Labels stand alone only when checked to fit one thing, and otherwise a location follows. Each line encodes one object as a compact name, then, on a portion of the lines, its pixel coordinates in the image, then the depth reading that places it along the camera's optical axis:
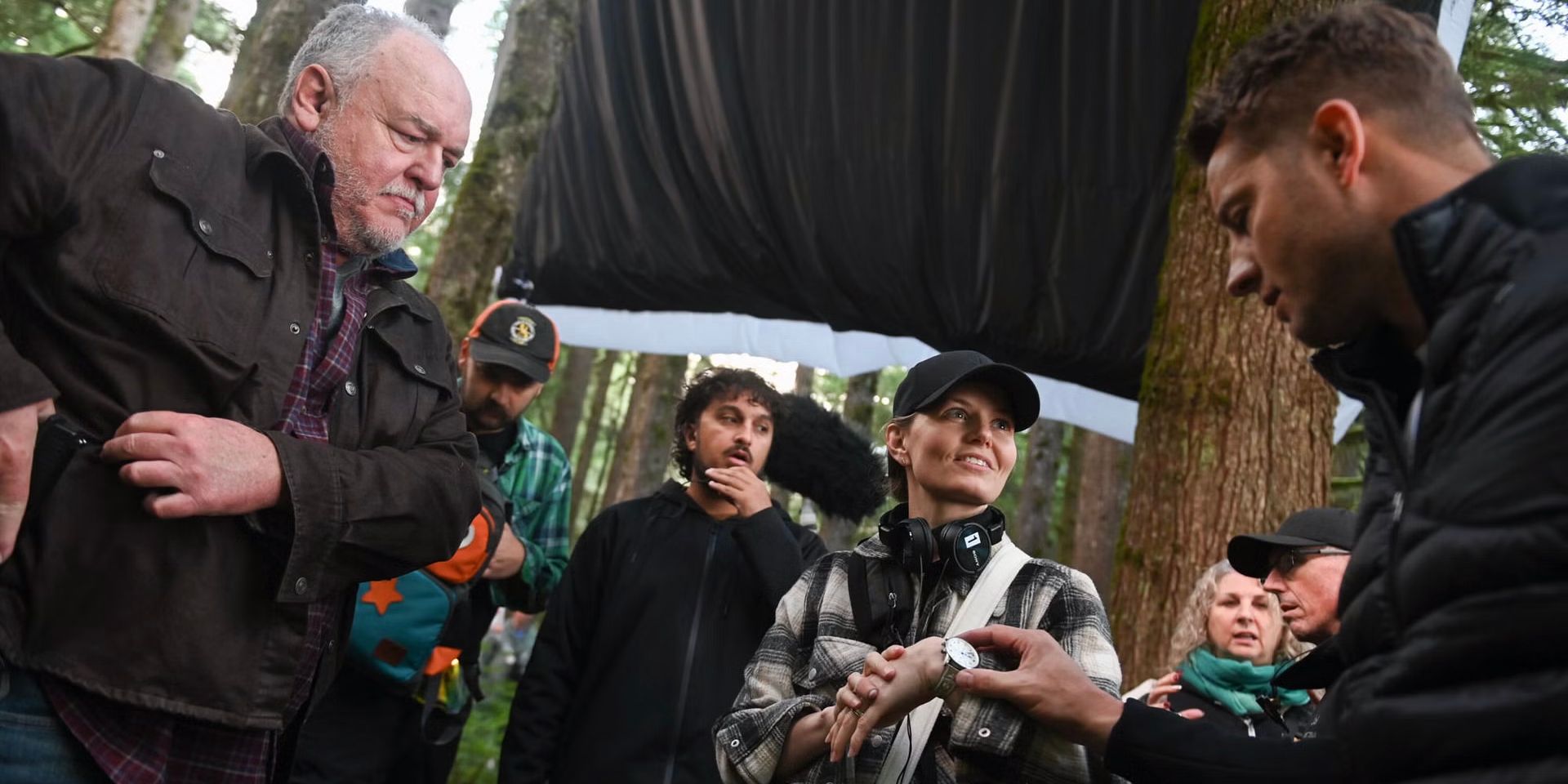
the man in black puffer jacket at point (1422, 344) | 1.10
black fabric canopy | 5.70
